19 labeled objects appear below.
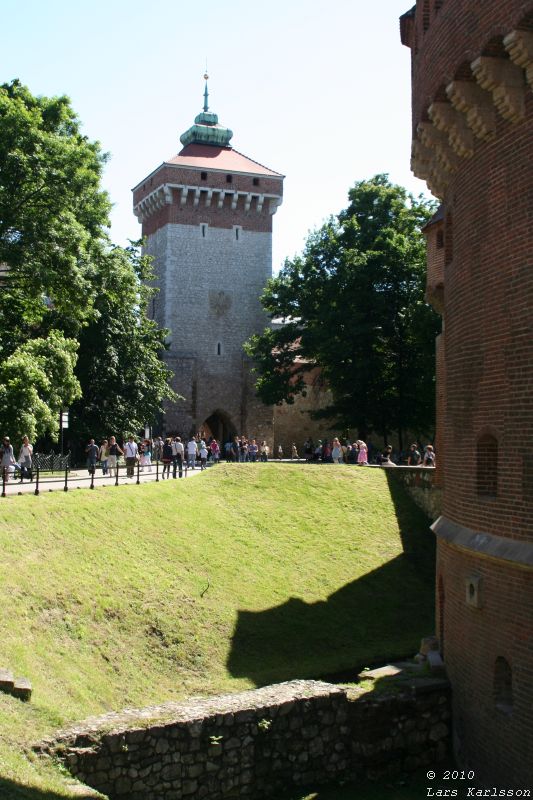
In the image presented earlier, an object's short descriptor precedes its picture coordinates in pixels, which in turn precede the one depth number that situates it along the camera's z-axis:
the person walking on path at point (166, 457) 31.95
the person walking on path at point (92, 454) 29.19
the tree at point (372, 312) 41.25
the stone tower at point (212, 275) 52.41
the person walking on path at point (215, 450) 41.47
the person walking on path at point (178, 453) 32.41
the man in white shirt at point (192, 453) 36.53
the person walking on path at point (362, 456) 37.44
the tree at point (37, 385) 25.78
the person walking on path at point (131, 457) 30.55
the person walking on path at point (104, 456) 30.50
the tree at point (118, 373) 38.81
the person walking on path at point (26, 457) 25.22
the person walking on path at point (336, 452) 38.56
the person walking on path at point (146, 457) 34.66
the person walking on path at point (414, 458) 36.69
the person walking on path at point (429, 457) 35.69
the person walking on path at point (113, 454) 30.81
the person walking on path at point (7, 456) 24.64
